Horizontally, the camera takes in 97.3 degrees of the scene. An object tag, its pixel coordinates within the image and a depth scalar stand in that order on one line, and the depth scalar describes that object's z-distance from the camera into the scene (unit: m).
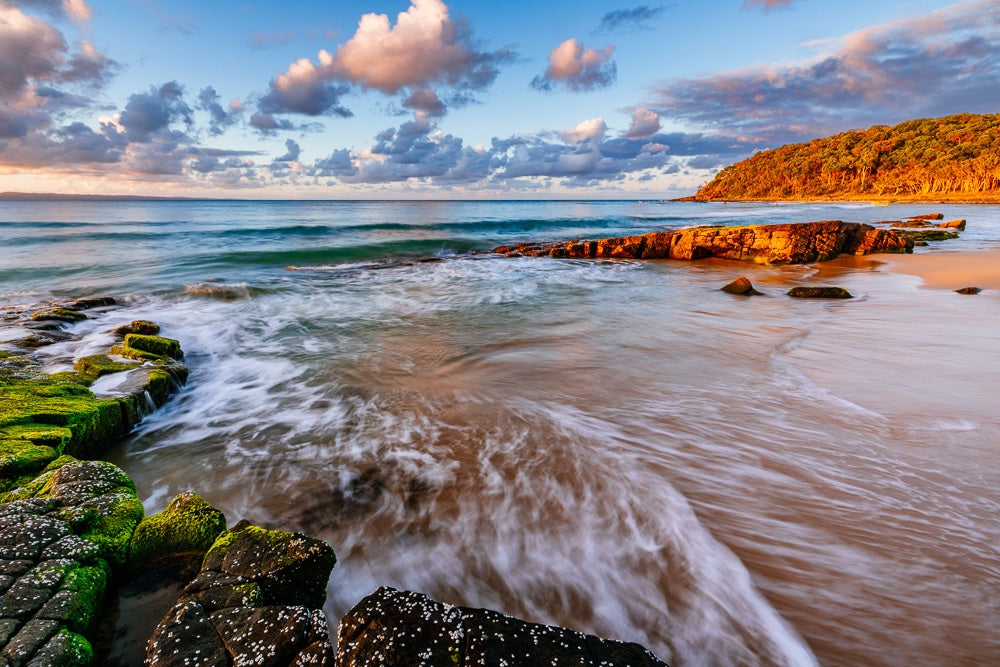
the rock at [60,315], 8.40
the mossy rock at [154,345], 6.26
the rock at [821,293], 9.95
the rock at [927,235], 19.84
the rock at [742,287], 10.82
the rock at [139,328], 7.68
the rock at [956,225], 24.39
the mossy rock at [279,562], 2.18
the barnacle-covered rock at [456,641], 1.68
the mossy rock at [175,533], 2.49
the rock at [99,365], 5.25
